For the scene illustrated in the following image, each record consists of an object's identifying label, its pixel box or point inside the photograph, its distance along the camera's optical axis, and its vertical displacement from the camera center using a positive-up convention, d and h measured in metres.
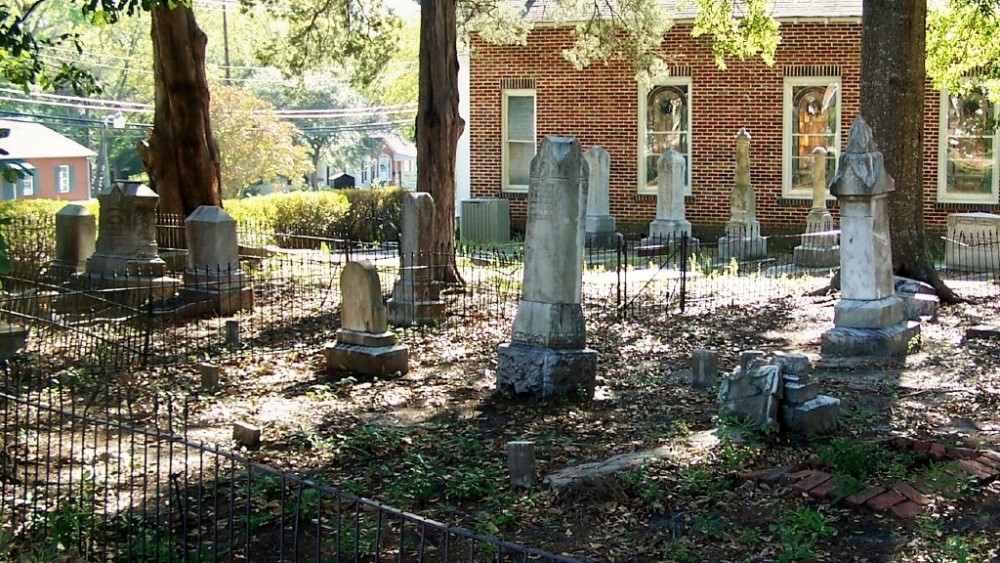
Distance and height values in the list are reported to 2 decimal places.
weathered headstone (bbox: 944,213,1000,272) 19.19 -0.60
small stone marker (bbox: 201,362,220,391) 10.98 -1.54
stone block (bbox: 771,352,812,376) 8.51 -1.12
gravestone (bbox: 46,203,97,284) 17.50 -0.46
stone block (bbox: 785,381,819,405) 8.41 -1.31
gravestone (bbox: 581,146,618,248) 23.52 +0.08
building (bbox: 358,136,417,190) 80.88 +3.19
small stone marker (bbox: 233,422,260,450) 8.79 -1.67
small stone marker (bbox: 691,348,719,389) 10.47 -1.42
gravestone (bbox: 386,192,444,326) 14.39 -0.82
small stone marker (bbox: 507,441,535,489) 7.39 -1.58
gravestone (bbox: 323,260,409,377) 11.46 -1.22
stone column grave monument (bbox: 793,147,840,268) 20.16 -0.75
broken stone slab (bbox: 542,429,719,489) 7.30 -1.64
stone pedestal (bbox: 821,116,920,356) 11.99 -0.54
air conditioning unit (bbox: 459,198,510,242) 26.72 -0.28
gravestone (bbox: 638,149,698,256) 23.03 +0.15
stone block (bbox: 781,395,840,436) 8.34 -1.48
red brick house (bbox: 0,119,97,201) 48.97 +1.95
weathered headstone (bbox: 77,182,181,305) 16.27 -0.45
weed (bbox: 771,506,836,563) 6.07 -1.73
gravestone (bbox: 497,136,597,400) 10.22 -0.69
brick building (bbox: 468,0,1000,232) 23.97 +1.91
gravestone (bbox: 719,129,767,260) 21.86 -0.24
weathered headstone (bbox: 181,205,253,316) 15.31 -0.73
